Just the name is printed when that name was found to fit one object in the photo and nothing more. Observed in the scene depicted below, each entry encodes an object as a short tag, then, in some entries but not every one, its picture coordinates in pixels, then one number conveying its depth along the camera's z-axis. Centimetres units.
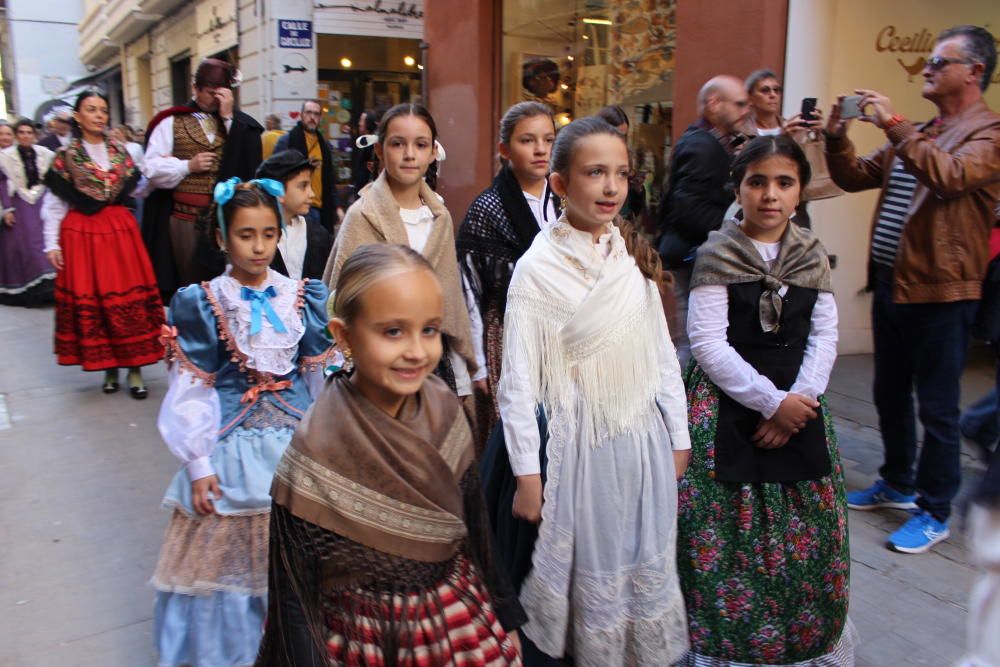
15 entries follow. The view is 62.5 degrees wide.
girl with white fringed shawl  235
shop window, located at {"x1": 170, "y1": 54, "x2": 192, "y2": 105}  1938
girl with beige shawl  326
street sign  1251
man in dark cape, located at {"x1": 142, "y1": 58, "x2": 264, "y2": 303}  523
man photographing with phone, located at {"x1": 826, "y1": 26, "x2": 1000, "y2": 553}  335
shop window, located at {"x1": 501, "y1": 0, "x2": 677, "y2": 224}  711
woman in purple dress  965
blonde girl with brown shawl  169
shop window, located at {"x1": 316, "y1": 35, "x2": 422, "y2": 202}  1324
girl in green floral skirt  255
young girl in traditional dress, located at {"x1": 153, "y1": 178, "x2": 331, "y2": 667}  262
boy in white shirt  385
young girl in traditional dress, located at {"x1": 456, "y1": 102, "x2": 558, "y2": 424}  324
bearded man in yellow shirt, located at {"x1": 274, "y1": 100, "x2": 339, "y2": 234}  621
